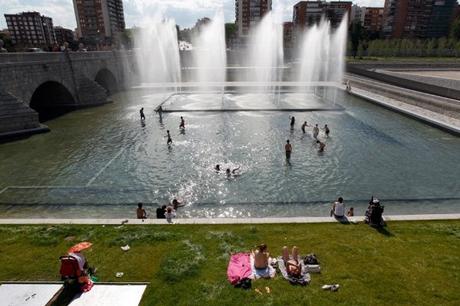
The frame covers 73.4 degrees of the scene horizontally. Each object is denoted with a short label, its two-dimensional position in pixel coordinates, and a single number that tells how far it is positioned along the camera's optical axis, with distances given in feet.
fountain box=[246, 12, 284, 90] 207.90
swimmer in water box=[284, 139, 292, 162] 77.80
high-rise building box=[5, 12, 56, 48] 564.30
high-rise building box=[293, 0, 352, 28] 501.11
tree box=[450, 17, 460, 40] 391.47
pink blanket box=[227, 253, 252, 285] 32.95
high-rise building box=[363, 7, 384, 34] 570.05
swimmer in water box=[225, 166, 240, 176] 67.87
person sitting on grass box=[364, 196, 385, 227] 43.42
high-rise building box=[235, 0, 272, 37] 499.92
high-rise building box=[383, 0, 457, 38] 486.38
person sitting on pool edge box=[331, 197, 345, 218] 46.16
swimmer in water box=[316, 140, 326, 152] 82.12
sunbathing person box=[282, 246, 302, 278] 32.73
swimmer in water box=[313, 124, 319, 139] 92.94
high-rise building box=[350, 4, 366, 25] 577.84
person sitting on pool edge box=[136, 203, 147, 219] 49.40
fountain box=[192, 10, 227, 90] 209.41
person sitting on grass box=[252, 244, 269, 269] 34.12
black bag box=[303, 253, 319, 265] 35.01
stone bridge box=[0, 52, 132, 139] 100.48
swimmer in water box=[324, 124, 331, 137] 95.06
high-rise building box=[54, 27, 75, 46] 573.61
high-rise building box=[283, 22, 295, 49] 483.02
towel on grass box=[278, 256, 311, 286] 32.40
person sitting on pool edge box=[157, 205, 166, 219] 49.51
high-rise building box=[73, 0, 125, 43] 476.95
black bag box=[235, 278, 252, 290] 31.94
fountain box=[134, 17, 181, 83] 243.60
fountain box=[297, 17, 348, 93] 232.73
